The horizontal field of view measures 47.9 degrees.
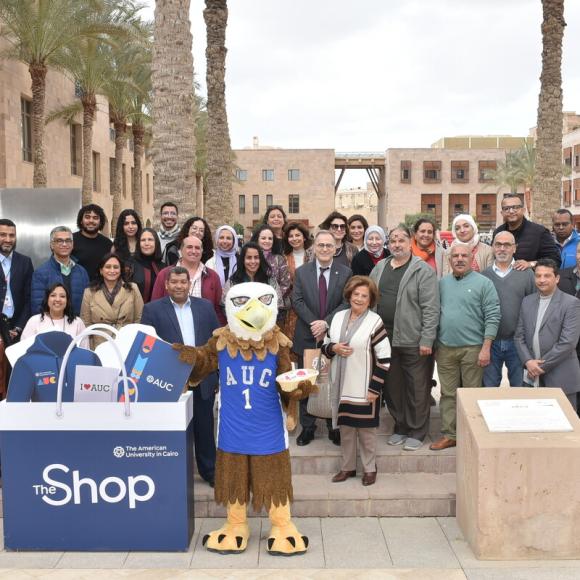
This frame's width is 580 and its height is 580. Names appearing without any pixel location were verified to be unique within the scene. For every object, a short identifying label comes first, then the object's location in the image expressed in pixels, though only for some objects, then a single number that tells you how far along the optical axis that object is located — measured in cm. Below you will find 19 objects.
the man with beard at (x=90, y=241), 629
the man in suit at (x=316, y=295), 557
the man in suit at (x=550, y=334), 500
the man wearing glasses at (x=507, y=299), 544
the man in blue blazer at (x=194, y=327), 486
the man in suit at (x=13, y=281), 579
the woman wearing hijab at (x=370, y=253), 620
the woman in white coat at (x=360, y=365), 491
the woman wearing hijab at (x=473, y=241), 574
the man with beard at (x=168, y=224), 682
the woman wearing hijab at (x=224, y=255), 637
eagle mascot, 422
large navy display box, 416
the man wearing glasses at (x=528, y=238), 612
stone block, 409
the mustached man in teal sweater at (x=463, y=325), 520
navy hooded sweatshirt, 429
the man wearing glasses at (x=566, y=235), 719
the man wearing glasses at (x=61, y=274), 562
